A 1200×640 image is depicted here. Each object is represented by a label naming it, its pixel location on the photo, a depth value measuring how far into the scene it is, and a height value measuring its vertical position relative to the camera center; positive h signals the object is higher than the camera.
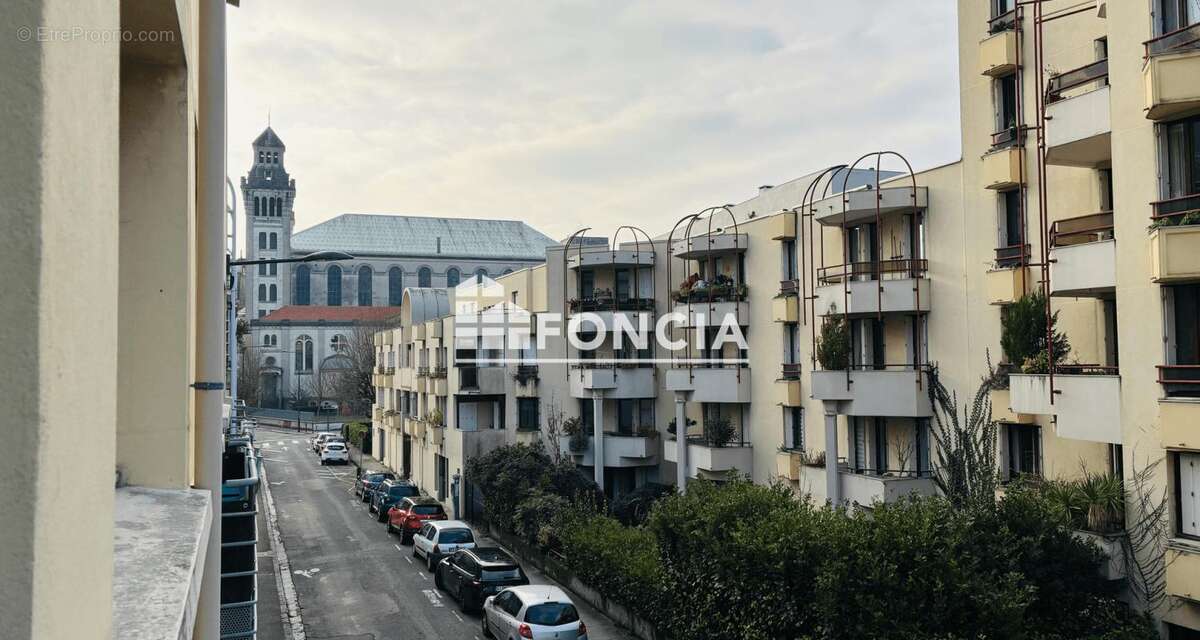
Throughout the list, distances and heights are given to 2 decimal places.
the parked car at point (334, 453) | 56.69 -6.31
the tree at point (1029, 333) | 16.61 +0.18
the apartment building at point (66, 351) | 1.15 +0.01
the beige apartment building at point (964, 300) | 13.26 +1.01
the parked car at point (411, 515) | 32.56 -6.00
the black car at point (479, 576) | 23.06 -5.83
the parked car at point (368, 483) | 41.72 -6.14
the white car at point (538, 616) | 19.14 -5.73
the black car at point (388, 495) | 37.16 -5.99
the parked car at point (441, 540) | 27.87 -5.91
